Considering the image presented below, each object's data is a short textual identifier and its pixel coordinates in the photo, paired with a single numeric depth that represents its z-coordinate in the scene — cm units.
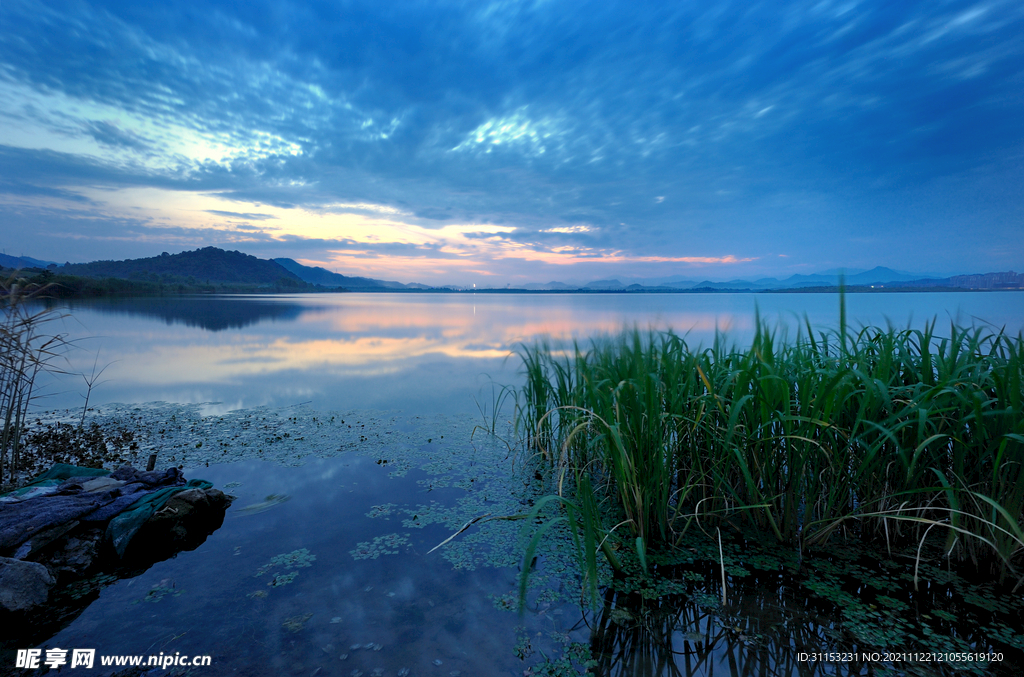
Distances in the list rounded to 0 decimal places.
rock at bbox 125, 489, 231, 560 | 306
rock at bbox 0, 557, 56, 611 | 237
